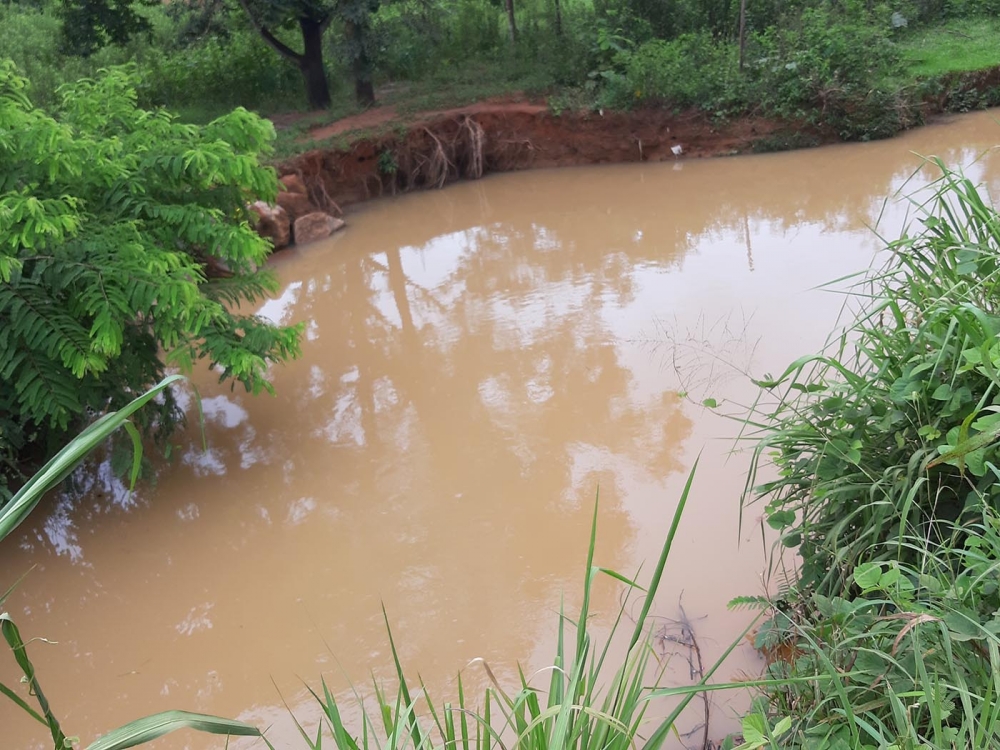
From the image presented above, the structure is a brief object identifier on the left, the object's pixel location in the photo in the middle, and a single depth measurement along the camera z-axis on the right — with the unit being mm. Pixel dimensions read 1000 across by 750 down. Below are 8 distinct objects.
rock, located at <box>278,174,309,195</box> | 9414
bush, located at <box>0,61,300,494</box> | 3838
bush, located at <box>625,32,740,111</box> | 10195
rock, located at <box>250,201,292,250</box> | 8648
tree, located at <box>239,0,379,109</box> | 9727
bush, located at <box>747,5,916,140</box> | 9656
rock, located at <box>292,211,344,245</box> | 8961
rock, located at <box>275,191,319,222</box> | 9172
